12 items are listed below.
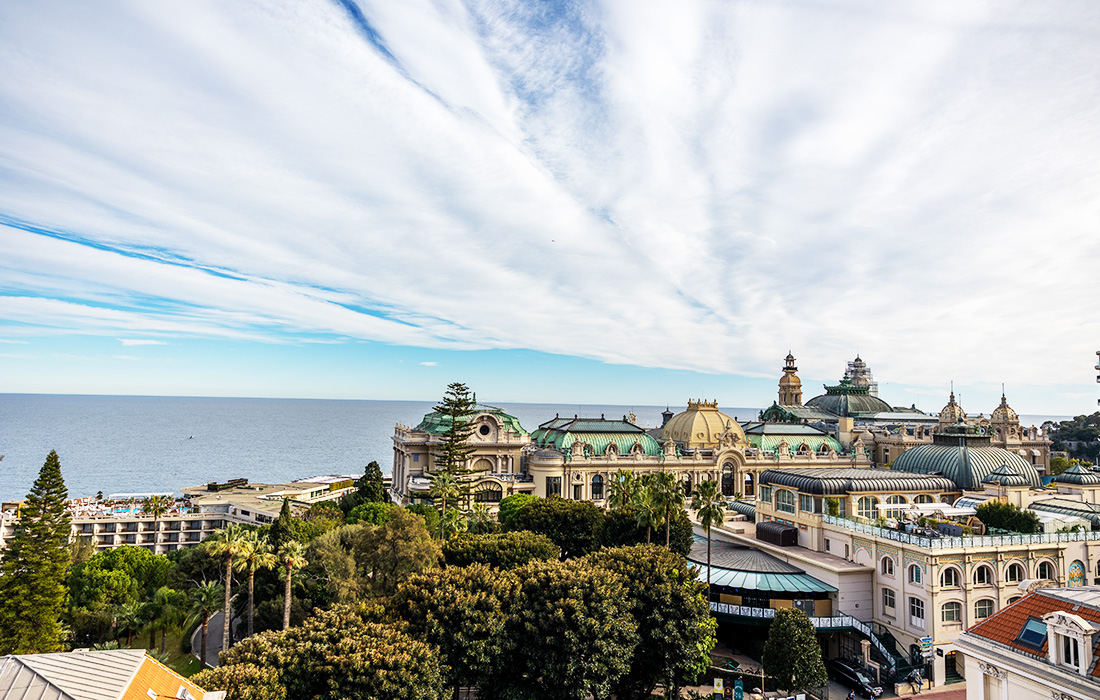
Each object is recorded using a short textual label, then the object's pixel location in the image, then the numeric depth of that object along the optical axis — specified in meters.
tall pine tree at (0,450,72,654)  45.44
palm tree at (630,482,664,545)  51.09
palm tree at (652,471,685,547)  51.12
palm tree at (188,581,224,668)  48.09
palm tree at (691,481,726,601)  50.44
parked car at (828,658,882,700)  40.22
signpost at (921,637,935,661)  42.40
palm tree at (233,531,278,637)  43.20
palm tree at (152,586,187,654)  53.78
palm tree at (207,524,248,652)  42.25
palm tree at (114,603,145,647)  52.59
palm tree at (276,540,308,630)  43.00
